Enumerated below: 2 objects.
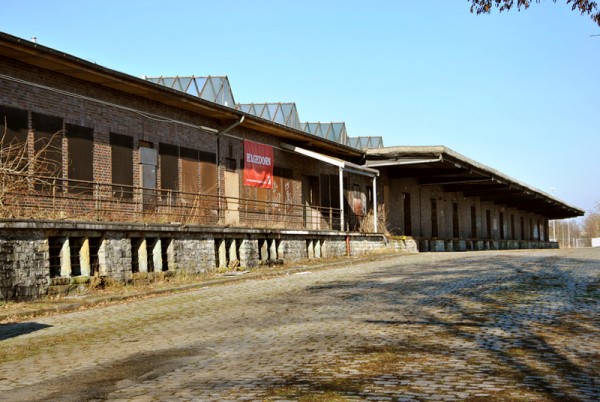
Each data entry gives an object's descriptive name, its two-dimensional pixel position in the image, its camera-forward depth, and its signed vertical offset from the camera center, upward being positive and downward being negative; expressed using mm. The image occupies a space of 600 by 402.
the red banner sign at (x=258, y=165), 24547 +2699
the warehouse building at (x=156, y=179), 14594 +1871
